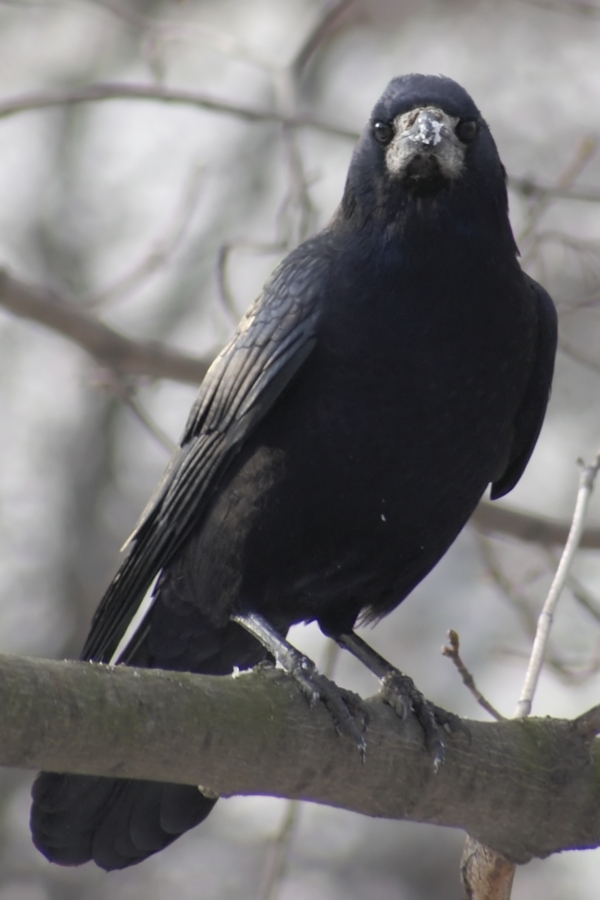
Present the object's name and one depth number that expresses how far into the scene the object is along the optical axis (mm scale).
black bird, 6953
